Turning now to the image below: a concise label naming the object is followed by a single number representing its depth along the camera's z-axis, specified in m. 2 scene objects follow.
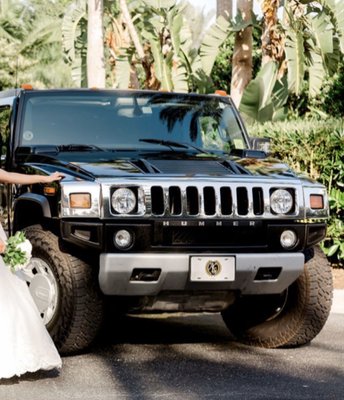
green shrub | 14.97
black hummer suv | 8.53
